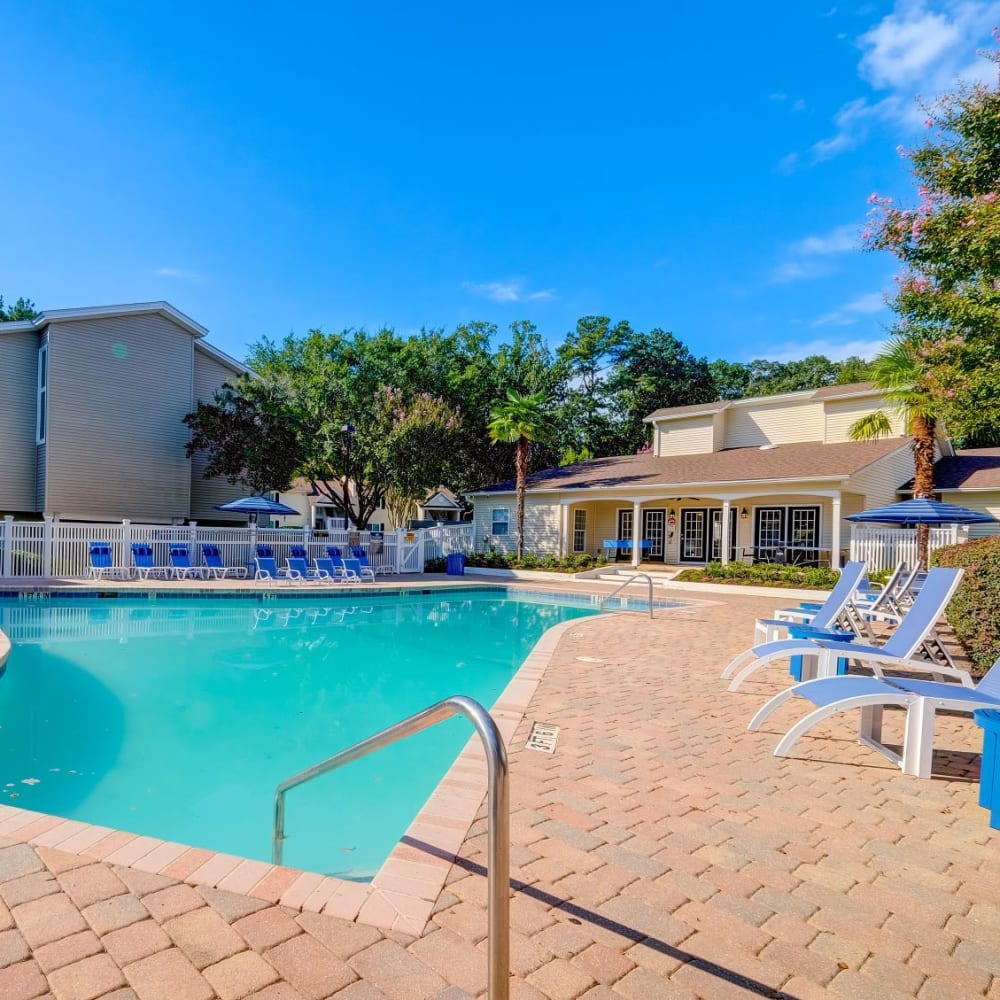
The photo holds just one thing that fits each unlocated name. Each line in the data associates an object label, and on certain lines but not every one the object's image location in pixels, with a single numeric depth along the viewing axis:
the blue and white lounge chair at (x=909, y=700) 3.93
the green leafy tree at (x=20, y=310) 35.53
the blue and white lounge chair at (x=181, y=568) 18.09
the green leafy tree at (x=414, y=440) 22.28
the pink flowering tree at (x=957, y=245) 8.02
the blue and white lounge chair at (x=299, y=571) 18.80
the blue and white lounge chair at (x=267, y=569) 18.52
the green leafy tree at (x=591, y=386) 34.62
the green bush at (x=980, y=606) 6.41
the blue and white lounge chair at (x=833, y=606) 6.92
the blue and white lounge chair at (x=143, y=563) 17.73
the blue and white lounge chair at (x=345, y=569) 19.30
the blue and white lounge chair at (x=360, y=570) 19.64
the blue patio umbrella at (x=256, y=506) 19.70
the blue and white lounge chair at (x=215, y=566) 18.66
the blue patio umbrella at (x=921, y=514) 13.31
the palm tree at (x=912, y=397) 15.23
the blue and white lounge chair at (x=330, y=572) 19.03
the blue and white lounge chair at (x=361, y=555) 20.71
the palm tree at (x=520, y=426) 23.41
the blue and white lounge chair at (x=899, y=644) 5.14
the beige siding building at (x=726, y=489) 19.88
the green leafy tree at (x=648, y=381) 36.41
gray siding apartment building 20.14
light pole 22.01
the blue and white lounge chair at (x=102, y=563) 17.41
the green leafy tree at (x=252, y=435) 22.00
